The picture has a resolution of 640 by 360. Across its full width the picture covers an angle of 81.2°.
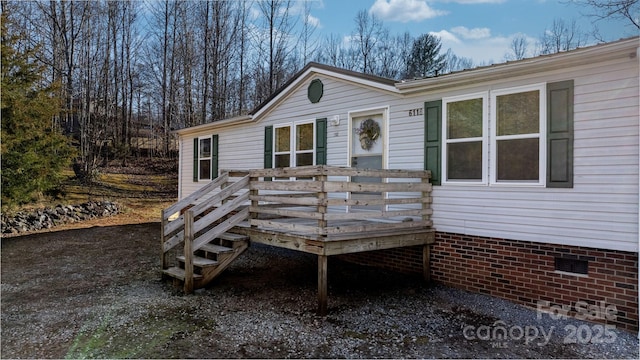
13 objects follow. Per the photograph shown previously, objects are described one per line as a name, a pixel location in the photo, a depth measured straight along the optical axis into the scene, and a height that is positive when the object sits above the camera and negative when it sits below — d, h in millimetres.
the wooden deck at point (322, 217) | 4750 -646
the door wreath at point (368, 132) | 6688 +781
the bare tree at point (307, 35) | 18578 +7078
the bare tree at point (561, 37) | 14227 +5647
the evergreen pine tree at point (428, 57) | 20469 +6576
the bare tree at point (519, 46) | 18047 +6340
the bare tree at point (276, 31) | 17734 +6911
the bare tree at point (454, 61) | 20781 +6603
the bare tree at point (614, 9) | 7757 +3612
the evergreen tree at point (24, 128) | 8766 +1095
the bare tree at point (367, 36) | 22000 +8256
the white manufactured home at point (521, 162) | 4344 +210
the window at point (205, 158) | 10242 +471
